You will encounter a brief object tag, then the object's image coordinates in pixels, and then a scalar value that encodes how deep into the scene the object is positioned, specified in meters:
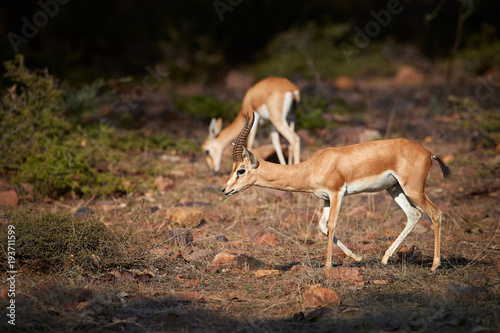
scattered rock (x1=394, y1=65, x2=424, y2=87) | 40.66
